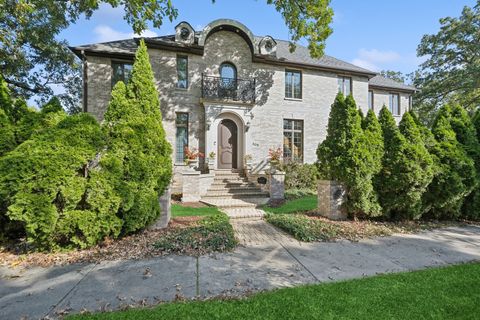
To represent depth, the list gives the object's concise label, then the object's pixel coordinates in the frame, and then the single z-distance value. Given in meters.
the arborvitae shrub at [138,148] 5.05
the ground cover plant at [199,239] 4.62
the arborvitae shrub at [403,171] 6.39
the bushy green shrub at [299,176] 12.23
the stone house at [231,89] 11.99
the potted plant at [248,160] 12.84
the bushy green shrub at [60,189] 4.22
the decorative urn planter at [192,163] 11.31
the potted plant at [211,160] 11.99
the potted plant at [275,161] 11.42
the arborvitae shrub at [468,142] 7.27
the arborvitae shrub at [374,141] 6.64
